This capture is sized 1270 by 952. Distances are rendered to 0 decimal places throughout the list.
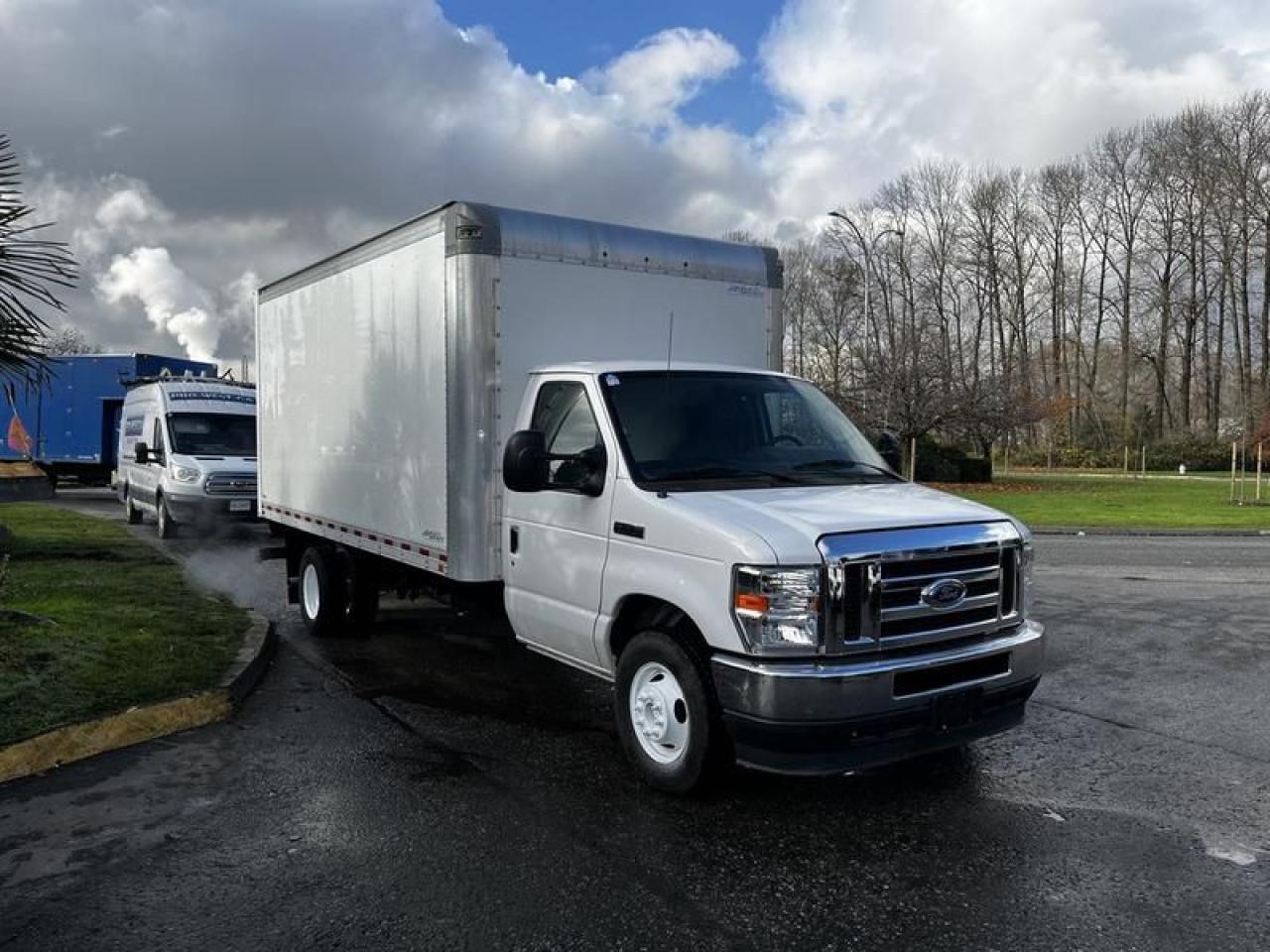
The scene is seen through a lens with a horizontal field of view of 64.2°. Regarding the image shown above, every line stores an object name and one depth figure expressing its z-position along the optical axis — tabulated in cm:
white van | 1623
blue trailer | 2441
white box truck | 441
